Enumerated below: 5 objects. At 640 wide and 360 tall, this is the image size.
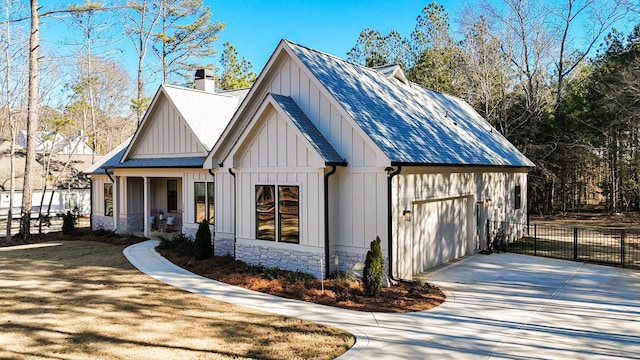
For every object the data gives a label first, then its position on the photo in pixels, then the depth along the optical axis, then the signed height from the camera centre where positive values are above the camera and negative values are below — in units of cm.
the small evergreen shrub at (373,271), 951 -199
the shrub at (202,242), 1312 -183
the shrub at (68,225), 1947 -192
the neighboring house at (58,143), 2514 +312
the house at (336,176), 1065 +11
